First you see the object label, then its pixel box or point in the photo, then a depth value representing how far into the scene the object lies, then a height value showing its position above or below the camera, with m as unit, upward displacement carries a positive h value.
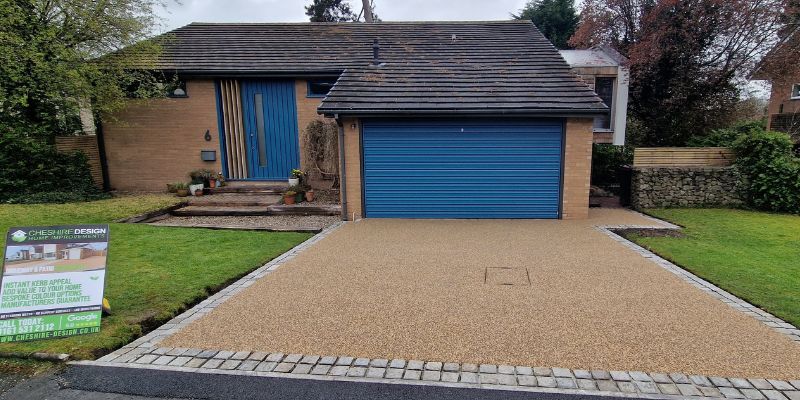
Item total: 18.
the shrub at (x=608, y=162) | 13.81 -0.66
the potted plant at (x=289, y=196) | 9.94 -1.24
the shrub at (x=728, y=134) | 11.10 +0.22
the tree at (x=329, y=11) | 34.50 +11.86
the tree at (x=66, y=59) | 8.73 +2.12
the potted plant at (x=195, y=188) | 10.95 -1.09
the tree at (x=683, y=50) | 11.06 +2.69
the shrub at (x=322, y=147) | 10.52 -0.01
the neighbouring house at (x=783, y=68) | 10.98 +2.05
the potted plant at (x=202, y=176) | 11.24 -0.79
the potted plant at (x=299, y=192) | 10.09 -1.14
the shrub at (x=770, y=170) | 9.64 -0.73
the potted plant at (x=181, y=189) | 10.89 -1.13
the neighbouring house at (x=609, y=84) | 13.10 +1.96
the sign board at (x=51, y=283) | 3.46 -1.19
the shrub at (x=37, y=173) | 9.59 -0.58
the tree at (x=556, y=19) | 23.69 +7.51
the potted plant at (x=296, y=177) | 10.65 -0.81
